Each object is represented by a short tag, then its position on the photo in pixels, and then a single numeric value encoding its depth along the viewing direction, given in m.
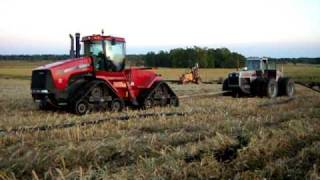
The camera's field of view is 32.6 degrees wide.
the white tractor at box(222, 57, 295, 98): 25.75
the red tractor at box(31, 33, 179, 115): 16.88
